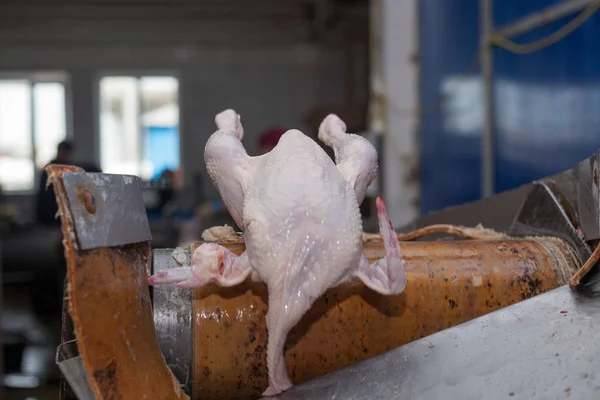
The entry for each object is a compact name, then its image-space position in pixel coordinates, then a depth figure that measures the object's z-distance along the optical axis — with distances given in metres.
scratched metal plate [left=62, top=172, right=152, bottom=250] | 0.89
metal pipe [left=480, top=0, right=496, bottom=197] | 4.17
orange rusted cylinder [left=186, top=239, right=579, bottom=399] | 1.11
